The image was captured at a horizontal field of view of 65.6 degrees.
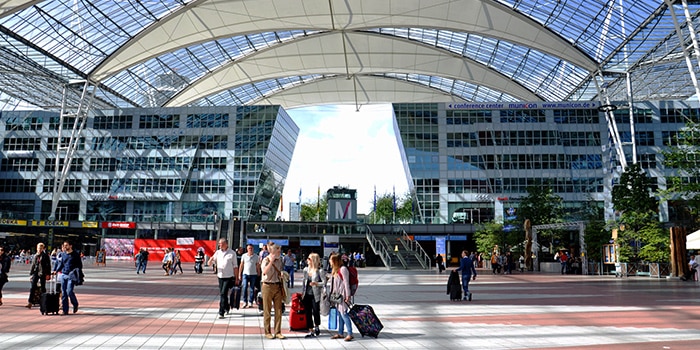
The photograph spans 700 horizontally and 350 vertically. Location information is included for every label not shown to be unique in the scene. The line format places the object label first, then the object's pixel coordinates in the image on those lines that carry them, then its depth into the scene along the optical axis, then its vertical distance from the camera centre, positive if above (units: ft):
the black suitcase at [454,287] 54.60 -5.03
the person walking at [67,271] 39.40 -2.43
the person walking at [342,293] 31.35 -3.22
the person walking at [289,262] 70.38 -3.21
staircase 149.48 -4.23
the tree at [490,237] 165.03 +0.00
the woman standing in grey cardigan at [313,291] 33.63 -3.33
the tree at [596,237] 121.70 -0.02
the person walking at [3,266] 44.83 -2.41
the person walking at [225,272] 39.55 -2.52
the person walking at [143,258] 102.19 -3.91
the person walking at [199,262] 111.14 -5.06
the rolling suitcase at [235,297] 41.60 -4.56
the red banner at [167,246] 188.44 -3.40
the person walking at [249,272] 44.39 -2.84
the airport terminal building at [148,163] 232.73 +32.49
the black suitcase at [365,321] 31.22 -4.84
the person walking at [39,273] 43.30 -2.88
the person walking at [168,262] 100.48 -4.57
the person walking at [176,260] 101.42 -4.33
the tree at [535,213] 155.12 +6.83
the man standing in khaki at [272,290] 31.04 -3.02
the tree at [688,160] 96.79 +14.47
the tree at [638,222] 104.99 +2.99
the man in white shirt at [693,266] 91.81 -5.03
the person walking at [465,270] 55.36 -3.37
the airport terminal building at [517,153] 223.10 +35.28
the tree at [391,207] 326.44 +19.41
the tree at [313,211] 381.60 +18.76
